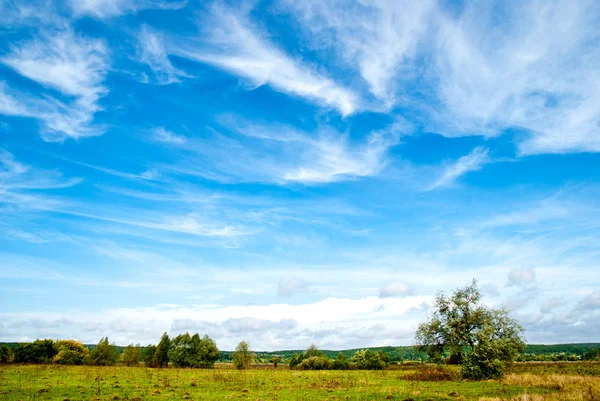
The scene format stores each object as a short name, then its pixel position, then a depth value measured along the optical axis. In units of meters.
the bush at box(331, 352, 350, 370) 84.19
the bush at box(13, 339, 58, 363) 77.62
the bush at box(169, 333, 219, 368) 87.69
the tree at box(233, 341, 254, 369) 89.71
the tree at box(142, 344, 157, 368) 90.97
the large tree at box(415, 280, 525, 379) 47.01
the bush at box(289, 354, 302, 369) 96.34
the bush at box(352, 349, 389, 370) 86.20
